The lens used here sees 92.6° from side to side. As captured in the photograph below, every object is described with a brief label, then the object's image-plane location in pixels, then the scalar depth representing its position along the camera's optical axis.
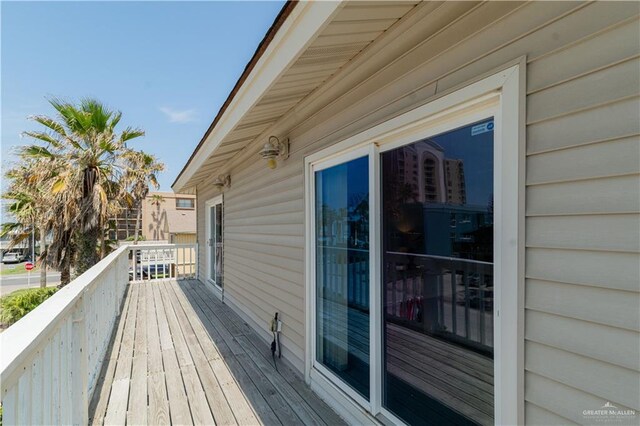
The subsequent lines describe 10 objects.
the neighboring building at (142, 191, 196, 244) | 23.89
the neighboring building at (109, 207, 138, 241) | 25.54
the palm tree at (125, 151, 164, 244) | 13.44
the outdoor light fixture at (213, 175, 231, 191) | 5.63
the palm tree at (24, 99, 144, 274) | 7.83
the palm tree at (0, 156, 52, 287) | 8.48
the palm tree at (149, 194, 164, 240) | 24.67
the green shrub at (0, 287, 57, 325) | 8.63
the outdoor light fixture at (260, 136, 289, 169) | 3.34
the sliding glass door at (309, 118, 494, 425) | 1.48
